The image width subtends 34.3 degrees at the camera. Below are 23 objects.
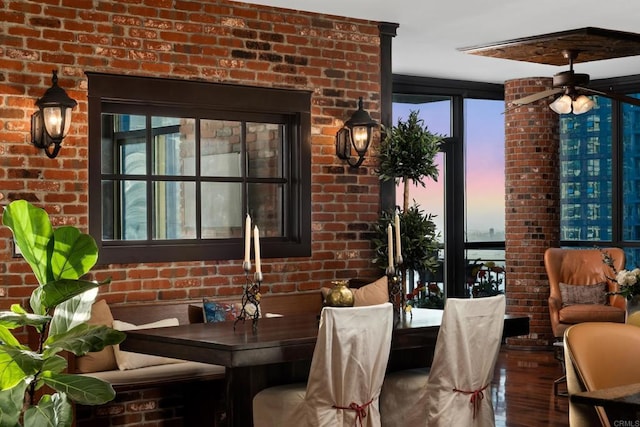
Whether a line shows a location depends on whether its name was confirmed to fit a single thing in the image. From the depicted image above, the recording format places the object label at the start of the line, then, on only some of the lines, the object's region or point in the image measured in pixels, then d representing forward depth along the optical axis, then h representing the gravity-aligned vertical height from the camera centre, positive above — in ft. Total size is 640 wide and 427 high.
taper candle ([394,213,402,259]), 18.79 -0.54
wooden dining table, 15.17 -2.07
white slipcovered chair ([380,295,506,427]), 17.02 -2.81
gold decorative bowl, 17.72 -1.49
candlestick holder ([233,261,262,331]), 16.80 -1.47
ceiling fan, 22.35 +2.50
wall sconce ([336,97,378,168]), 24.29 +1.80
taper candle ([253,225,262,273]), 16.78 -0.69
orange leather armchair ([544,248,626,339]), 30.55 -2.24
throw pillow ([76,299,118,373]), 19.24 -2.70
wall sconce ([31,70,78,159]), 19.65 +1.80
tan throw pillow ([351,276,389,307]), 22.61 -1.85
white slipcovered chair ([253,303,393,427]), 15.46 -2.56
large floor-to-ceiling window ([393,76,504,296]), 35.65 +1.20
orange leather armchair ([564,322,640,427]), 13.03 -1.89
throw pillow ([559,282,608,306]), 31.55 -2.63
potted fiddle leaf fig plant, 11.53 -1.34
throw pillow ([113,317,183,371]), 19.45 -2.79
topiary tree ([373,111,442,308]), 24.76 +0.88
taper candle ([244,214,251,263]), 16.63 -0.49
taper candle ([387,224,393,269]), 18.71 -0.70
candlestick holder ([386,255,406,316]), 18.98 -1.40
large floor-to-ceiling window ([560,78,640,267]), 35.45 +1.11
